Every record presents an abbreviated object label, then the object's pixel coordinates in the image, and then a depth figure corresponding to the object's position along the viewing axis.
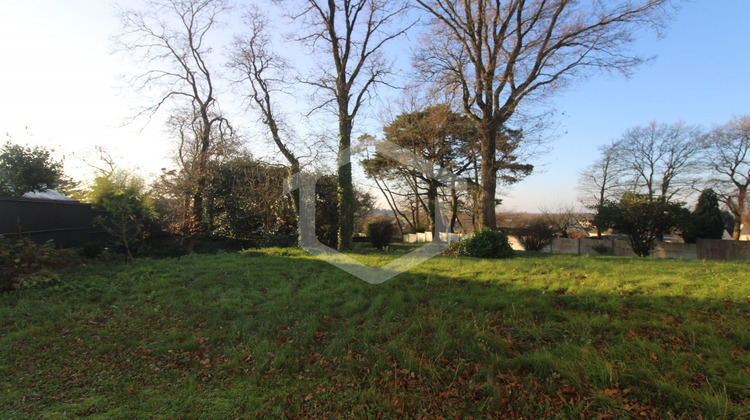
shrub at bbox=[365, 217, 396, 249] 12.46
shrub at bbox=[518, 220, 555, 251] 13.31
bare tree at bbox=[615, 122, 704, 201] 22.37
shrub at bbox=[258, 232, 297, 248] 11.41
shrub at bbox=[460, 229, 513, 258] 7.68
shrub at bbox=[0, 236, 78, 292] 4.86
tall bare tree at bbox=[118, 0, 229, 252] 13.18
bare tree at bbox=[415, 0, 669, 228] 9.11
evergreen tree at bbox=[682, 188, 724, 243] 11.50
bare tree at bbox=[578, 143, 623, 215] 24.78
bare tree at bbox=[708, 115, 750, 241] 20.05
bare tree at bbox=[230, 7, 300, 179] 12.89
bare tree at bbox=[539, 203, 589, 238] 17.54
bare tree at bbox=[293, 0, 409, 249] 10.05
